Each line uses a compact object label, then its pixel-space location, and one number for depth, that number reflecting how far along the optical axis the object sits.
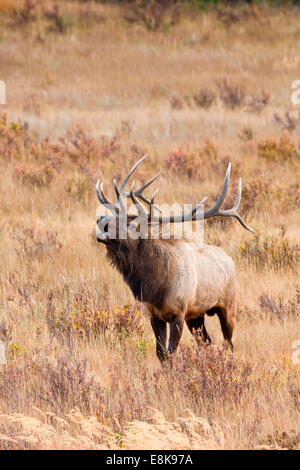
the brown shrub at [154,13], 54.09
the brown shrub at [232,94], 34.05
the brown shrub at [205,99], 34.25
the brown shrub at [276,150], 23.33
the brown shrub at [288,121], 28.17
